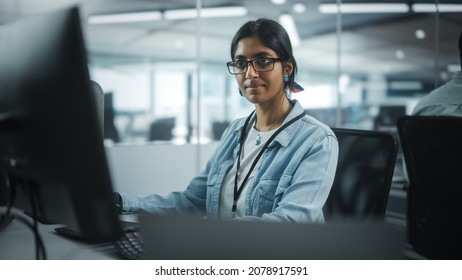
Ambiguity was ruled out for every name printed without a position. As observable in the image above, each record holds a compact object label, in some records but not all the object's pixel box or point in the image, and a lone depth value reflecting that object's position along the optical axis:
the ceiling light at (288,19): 5.96
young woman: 1.11
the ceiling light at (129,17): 3.36
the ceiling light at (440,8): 2.50
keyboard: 0.86
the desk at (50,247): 0.89
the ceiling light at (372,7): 3.95
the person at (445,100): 1.79
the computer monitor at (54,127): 0.55
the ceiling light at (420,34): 5.73
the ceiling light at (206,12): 3.27
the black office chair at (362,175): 1.15
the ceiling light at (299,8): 6.25
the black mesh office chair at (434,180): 1.32
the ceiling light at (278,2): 5.45
